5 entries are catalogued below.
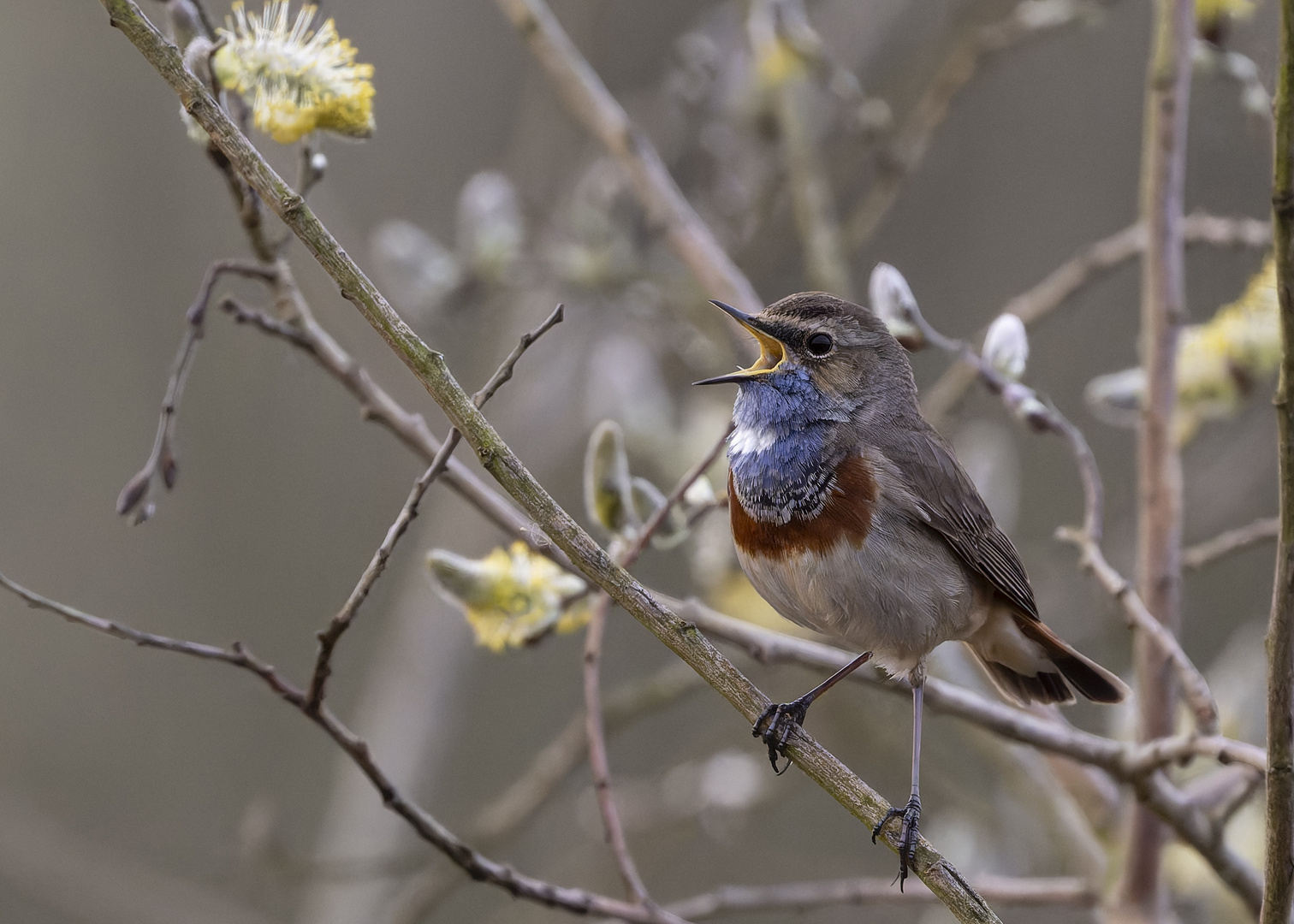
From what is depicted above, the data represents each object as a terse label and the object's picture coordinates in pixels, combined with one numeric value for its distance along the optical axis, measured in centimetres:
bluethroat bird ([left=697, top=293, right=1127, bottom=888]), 486
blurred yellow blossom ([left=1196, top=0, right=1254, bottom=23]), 602
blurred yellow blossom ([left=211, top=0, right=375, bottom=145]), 416
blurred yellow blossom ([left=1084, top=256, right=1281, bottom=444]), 596
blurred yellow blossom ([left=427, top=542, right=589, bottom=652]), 461
